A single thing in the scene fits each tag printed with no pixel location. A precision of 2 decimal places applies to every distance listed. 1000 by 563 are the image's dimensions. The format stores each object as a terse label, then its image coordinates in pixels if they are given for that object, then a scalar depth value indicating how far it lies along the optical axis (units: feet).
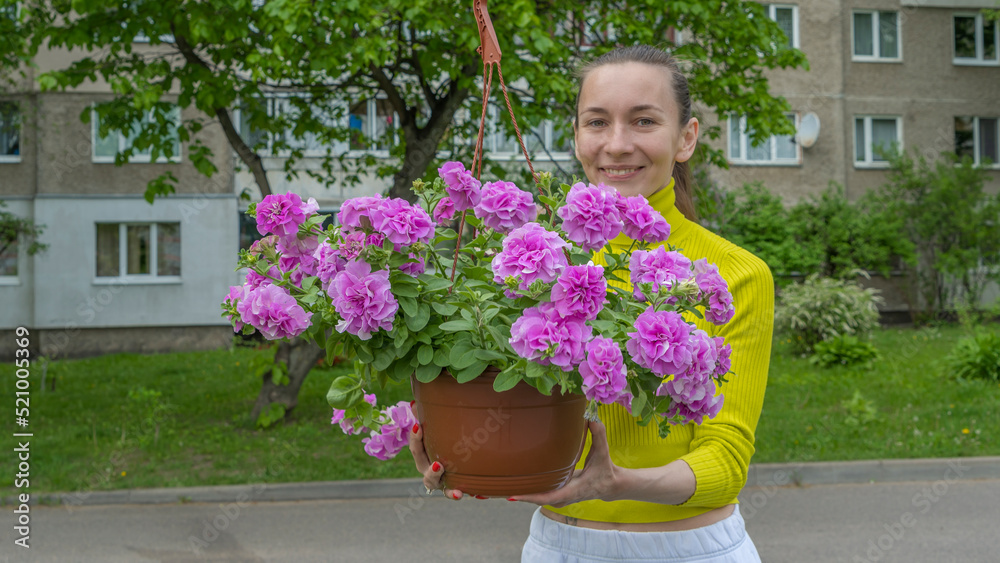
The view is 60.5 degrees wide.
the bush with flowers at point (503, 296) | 4.17
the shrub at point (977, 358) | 33.32
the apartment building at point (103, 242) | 59.72
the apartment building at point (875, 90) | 69.21
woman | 5.27
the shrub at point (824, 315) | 44.39
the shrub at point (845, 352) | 39.95
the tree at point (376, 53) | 22.52
